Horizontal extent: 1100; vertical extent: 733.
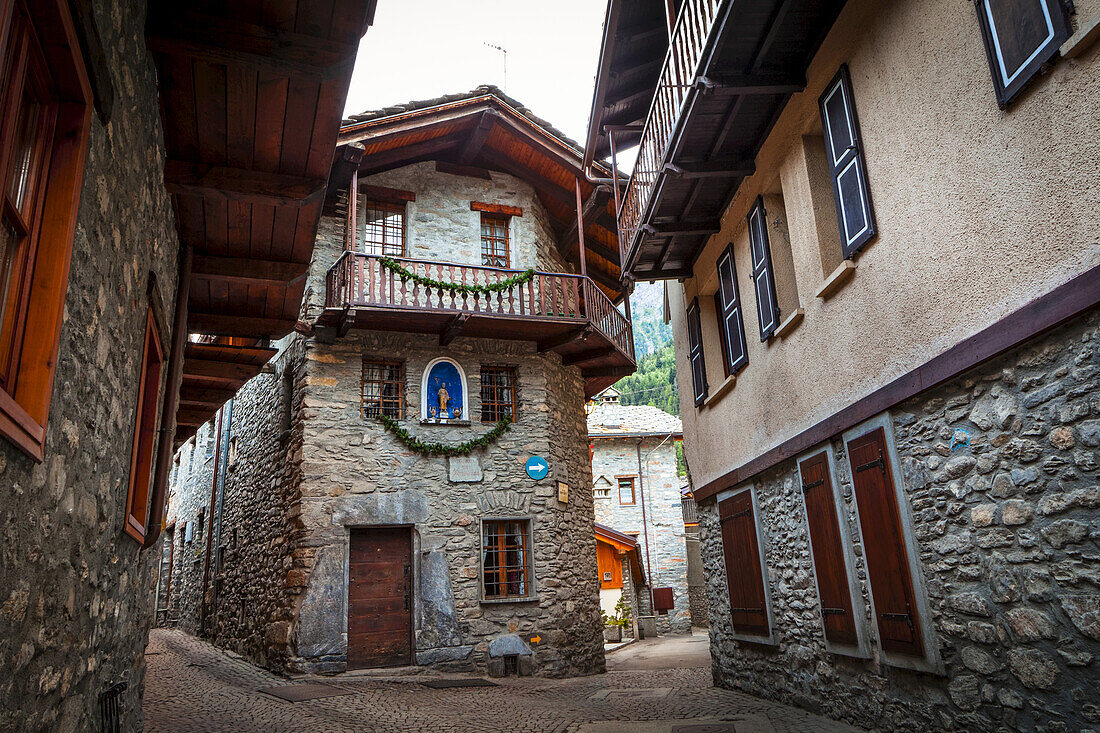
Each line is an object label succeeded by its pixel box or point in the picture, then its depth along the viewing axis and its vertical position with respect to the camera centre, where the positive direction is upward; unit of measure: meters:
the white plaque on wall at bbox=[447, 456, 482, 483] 12.13 +2.04
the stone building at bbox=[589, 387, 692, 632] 25.47 +3.32
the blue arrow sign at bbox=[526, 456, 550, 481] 12.59 +2.08
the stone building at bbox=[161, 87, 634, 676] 11.35 +2.79
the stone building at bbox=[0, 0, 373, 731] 2.29 +1.30
